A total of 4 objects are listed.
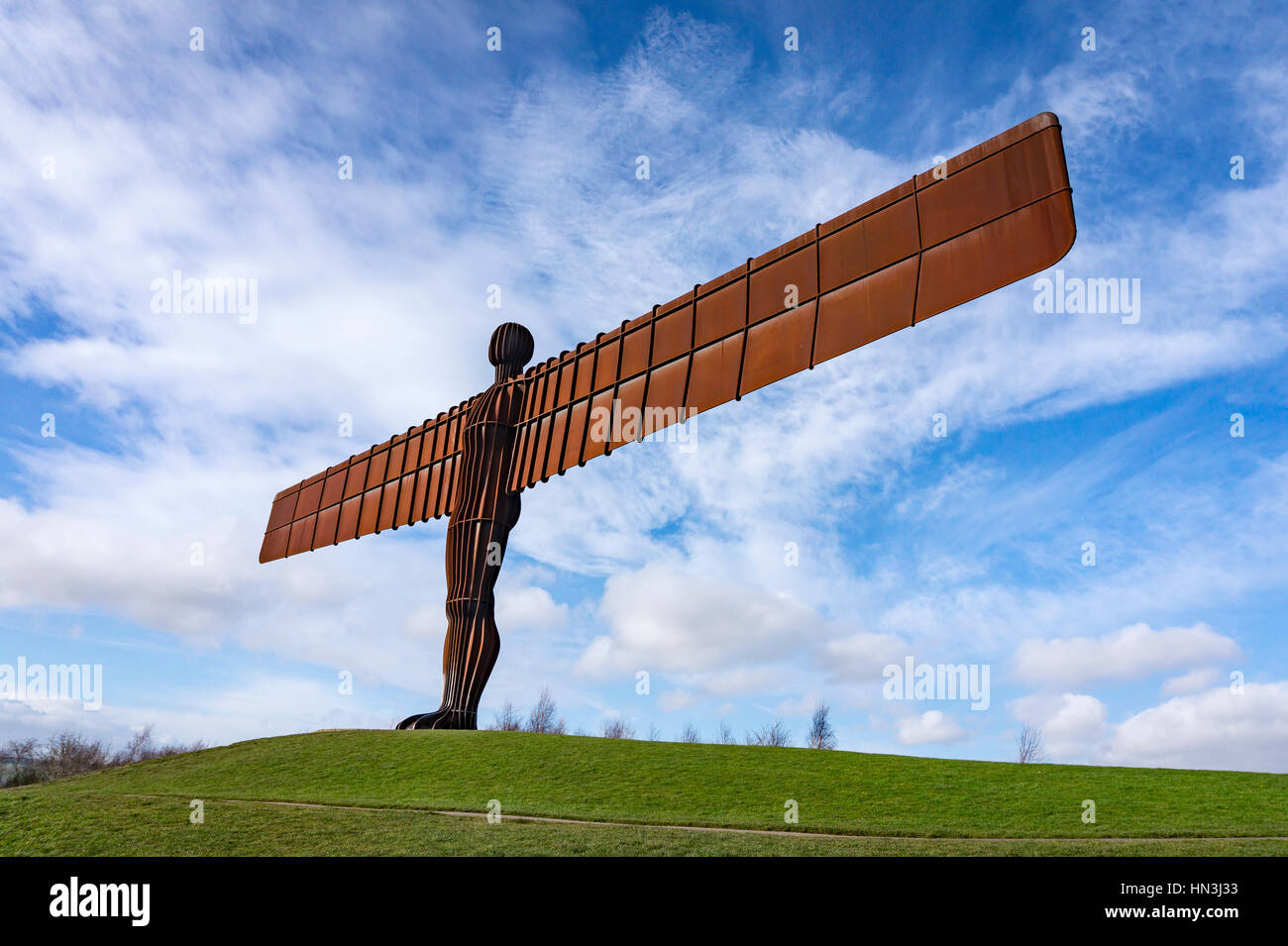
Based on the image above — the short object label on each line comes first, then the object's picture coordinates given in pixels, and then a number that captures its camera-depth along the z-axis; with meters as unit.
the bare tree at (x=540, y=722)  44.45
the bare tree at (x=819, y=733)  46.20
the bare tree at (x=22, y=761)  29.56
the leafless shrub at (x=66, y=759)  35.31
